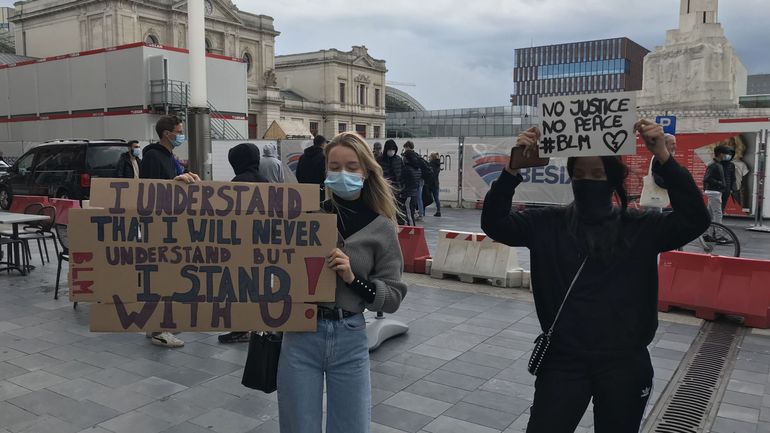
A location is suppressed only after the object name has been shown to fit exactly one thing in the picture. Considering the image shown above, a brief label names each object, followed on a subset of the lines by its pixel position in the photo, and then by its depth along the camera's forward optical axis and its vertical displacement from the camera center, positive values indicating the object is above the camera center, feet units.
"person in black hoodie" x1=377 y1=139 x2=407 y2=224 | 42.34 -0.34
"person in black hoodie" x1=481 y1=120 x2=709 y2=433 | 8.13 -1.72
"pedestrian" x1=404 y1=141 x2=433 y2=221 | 50.98 -1.75
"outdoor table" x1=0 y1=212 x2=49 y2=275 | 28.84 -3.03
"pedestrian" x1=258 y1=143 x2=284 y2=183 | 24.92 -0.46
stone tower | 109.19 +16.31
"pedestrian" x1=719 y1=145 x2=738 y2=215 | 36.78 -0.84
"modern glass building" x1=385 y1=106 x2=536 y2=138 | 266.16 +16.04
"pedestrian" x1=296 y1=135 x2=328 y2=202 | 26.35 -0.39
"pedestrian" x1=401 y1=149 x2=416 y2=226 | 47.24 -1.72
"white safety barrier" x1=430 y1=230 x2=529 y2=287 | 28.50 -4.81
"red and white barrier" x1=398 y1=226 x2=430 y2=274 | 31.91 -4.66
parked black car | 49.73 -1.01
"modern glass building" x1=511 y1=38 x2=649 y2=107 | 348.79 +52.23
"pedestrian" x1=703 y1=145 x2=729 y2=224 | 35.47 -1.43
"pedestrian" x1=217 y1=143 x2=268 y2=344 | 18.72 -0.17
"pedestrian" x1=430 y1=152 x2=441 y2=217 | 55.83 -1.89
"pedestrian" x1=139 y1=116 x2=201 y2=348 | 19.24 -0.07
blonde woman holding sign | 8.85 -2.15
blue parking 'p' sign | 24.62 +1.46
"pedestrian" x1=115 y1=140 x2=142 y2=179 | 27.73 -0.52
